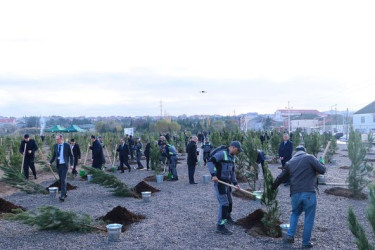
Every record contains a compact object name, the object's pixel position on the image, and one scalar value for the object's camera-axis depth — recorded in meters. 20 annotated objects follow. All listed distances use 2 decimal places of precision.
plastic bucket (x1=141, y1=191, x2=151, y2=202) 10.14
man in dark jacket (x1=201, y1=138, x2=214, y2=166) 17.53
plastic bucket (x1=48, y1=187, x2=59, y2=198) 10.85
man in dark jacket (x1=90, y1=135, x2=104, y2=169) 14.82
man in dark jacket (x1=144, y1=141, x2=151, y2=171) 17.58
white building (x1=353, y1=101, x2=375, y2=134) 56.80
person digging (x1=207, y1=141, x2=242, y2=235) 6.87
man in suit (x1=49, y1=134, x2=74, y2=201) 10.06
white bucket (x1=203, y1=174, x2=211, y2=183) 13.64
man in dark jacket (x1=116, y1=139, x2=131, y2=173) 16.94
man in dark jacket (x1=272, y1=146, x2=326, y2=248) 5.96
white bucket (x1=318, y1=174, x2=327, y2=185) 12.45
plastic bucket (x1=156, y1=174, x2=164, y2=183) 14.02
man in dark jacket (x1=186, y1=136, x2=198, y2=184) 13.53
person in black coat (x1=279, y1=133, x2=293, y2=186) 12.57
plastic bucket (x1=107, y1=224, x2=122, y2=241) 6.62
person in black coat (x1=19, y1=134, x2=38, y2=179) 14.48
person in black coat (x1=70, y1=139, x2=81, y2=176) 15.70
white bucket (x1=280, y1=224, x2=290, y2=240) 6.28
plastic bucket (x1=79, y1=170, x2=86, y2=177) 15.09
